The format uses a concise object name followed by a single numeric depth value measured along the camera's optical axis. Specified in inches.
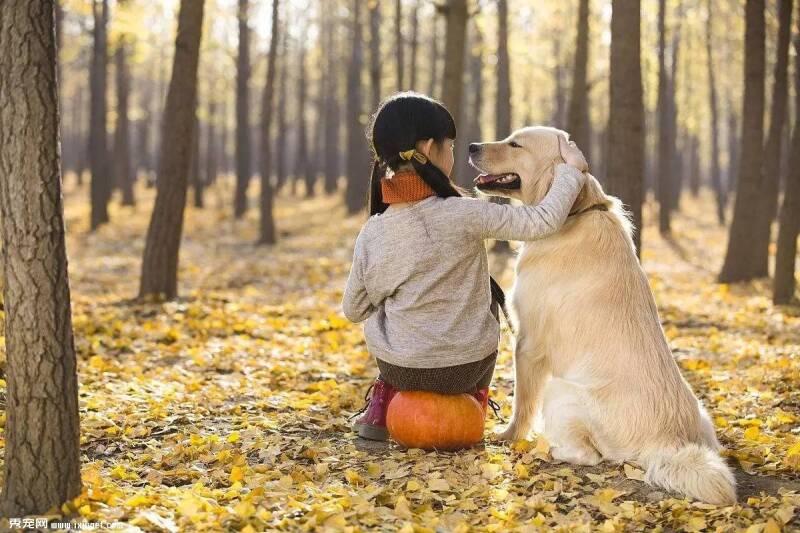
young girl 169.0
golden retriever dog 161.5
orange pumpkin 175.8
